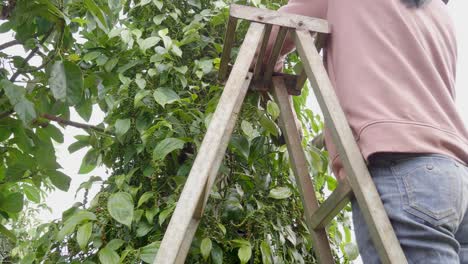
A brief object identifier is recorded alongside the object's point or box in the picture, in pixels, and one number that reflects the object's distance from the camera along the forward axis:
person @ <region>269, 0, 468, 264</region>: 0.77
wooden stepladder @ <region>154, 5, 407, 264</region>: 0.78
